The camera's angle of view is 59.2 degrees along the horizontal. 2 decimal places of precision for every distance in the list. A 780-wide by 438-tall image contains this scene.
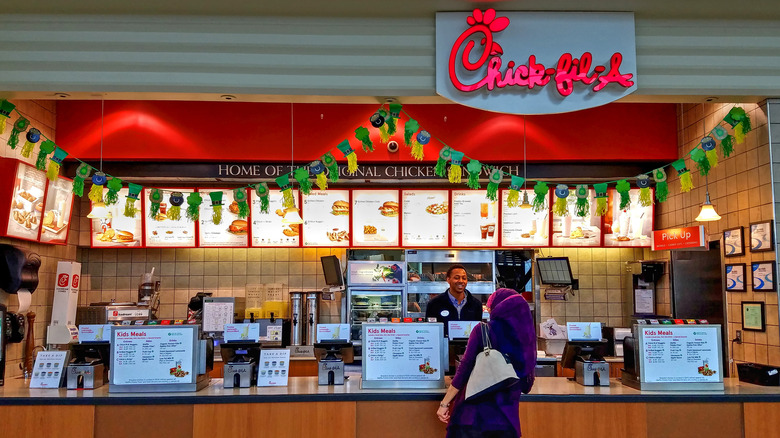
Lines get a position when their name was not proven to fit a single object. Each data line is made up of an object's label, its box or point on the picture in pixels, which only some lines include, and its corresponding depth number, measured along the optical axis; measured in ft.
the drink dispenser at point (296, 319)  24.00
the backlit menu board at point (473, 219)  23.65
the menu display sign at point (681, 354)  14.25
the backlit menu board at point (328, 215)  23.52
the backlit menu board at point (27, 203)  19.39
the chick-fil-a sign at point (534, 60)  14.21
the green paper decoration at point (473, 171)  15.58
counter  13.56
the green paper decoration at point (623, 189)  16.15
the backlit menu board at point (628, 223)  23.54
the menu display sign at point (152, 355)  14.20
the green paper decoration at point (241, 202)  16.56
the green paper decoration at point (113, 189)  16.24
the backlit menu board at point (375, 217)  23.49
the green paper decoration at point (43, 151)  15.37
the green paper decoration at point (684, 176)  15.40
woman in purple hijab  11.89
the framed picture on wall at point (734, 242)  17.40
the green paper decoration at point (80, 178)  15.93
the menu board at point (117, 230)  23.56
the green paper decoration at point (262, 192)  16.83
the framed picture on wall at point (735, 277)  17.28
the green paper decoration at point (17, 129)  15.06
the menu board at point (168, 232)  23.68
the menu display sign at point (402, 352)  14.34
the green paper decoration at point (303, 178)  16.10
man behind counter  21.27
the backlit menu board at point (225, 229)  23.65
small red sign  19.88
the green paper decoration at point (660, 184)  15.76
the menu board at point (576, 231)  23.79
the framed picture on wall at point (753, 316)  16.37
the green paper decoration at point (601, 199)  16.15
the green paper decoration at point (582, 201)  16.30
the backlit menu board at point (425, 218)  23.56
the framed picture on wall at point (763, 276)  15.78
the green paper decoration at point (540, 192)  16.12
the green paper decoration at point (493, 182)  15.80
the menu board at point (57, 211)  21.16
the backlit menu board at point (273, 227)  23.65
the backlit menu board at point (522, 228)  23.79
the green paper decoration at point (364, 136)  15.74
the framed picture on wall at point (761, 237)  15.74
